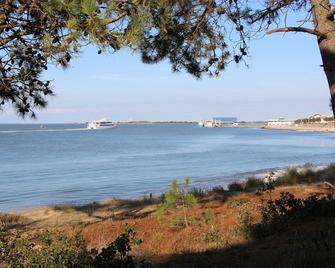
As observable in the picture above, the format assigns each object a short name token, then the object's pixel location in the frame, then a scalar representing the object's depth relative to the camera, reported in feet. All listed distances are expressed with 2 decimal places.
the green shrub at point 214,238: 27.58
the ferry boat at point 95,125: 648.38
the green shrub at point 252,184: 67.26
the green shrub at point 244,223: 28.96
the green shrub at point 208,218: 34.52
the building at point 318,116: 519.64
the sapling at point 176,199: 34.65
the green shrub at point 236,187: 65.67
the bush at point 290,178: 65.26
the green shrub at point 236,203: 39.87
